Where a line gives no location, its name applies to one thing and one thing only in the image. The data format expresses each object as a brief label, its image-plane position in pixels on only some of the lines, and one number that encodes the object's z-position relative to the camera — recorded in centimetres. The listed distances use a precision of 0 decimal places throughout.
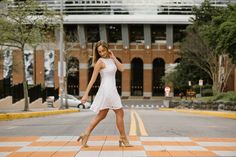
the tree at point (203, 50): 5153
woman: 888
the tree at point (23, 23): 2508
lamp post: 3569
